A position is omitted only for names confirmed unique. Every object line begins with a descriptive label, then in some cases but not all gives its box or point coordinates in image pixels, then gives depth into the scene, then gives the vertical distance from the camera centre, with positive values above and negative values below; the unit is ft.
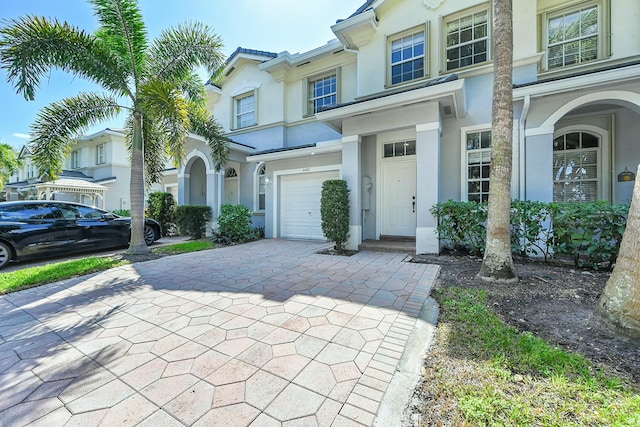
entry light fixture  22.43 +2.83
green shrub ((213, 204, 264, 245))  31.68 -1.69
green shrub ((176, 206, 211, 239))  36.19 -0.98
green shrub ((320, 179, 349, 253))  24.27 -0.10
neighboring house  58.59 +9.77
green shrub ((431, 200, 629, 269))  16.21 -1.35
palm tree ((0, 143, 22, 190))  66.33 +13.21
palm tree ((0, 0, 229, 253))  19.21 +11.57
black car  21.34 -1.46
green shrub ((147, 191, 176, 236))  41.42 +0.33
